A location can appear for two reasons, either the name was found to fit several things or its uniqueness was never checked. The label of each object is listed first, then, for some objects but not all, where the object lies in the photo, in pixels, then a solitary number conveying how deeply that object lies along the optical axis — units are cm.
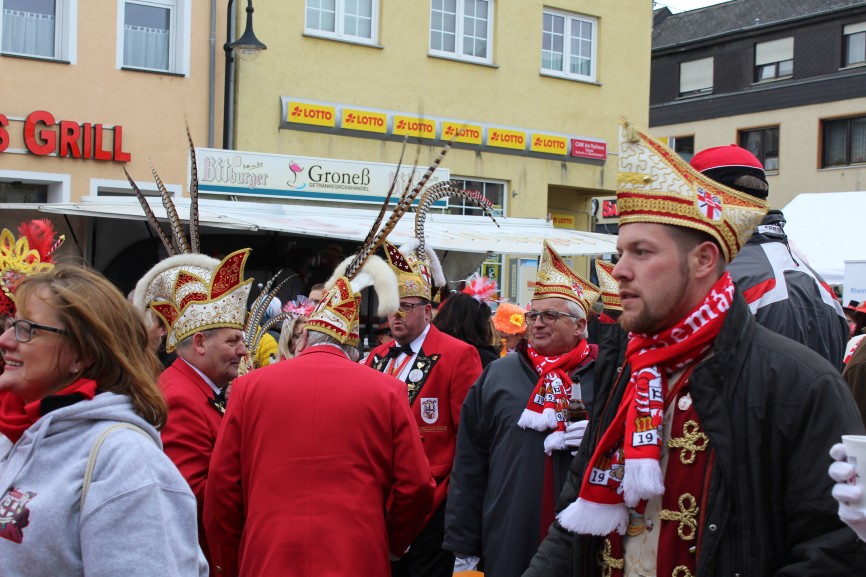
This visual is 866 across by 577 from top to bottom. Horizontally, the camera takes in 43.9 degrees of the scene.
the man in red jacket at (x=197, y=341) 464
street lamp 1452
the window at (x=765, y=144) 3562
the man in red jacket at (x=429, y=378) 612
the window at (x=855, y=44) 3391
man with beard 261
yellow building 1698
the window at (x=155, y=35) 1591
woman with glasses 258
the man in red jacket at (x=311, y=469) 432
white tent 1805
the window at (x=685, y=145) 3838
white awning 1081
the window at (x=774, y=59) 3619
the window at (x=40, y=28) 1504
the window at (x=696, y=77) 3853
